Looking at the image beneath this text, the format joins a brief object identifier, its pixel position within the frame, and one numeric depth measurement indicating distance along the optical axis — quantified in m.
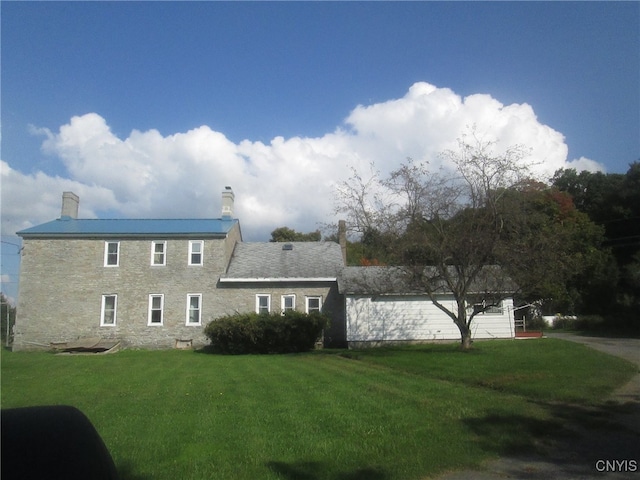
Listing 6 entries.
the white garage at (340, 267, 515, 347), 27.05
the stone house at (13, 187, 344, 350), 28.48
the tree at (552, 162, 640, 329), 35.31
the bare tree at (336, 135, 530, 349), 19.81
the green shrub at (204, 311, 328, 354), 25.02
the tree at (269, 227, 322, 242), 58.31
